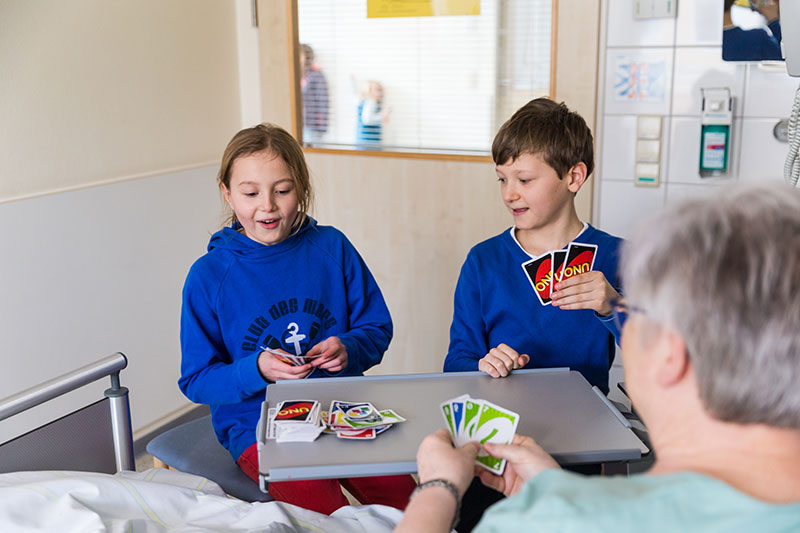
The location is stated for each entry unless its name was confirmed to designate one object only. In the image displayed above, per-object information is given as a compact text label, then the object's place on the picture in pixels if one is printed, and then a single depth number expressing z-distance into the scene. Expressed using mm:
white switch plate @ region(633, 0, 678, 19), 2893
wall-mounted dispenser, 2855
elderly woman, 856
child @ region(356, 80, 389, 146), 3549
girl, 1993
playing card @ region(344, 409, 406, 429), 1529
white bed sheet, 1468
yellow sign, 3279
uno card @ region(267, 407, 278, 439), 1507
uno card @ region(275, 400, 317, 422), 1541
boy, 2107
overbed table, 1402
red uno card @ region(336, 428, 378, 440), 1485
